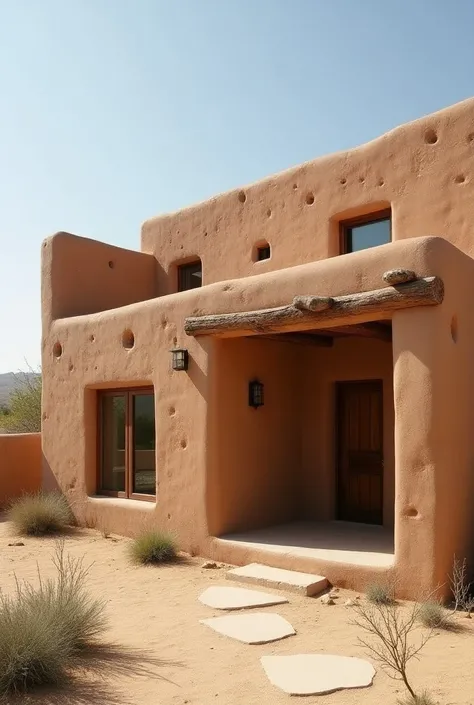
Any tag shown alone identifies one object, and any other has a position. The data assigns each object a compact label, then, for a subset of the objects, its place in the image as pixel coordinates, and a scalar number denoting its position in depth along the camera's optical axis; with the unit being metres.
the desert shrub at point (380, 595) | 5.92
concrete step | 6.34
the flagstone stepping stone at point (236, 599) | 5.98
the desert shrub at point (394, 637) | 3.80
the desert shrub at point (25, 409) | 17.83
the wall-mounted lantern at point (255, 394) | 8.38
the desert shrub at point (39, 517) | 9.38
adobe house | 6.11
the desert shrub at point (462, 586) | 5.62
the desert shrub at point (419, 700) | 3.73
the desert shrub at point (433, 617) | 5.31
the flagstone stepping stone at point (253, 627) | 5.14
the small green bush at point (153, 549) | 7.61
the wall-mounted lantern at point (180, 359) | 8.14
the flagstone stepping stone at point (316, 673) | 4.22
